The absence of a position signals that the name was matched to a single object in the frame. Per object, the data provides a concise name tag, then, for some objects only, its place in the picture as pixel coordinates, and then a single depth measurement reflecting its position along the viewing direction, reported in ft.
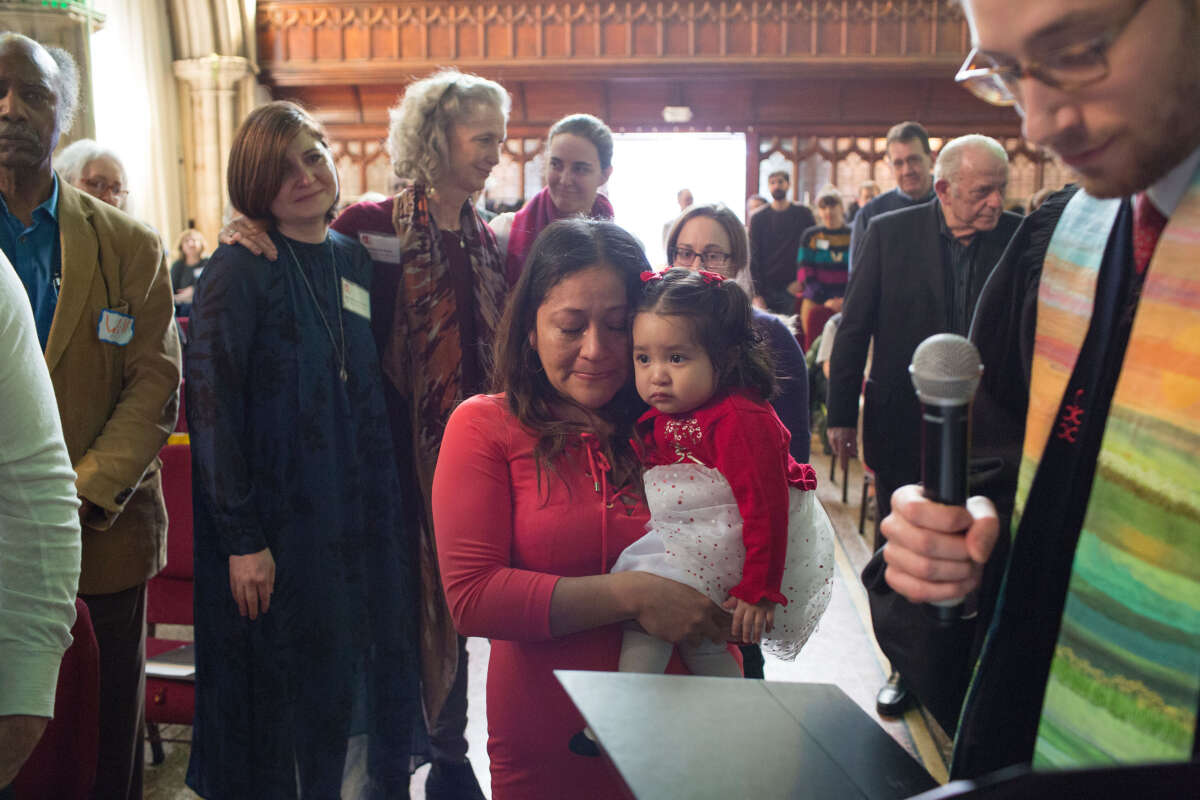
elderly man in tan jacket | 6.75
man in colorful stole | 2.50
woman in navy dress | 7.25
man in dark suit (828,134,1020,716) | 10.73
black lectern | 2.65
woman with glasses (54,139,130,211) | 11.60
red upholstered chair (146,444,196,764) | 9.25
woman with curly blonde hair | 8.64
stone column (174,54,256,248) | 34.30
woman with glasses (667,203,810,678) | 8.21
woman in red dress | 4.94
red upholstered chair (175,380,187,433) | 10.37
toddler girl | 5.12
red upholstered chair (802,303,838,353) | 22.76
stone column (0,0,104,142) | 22.34
